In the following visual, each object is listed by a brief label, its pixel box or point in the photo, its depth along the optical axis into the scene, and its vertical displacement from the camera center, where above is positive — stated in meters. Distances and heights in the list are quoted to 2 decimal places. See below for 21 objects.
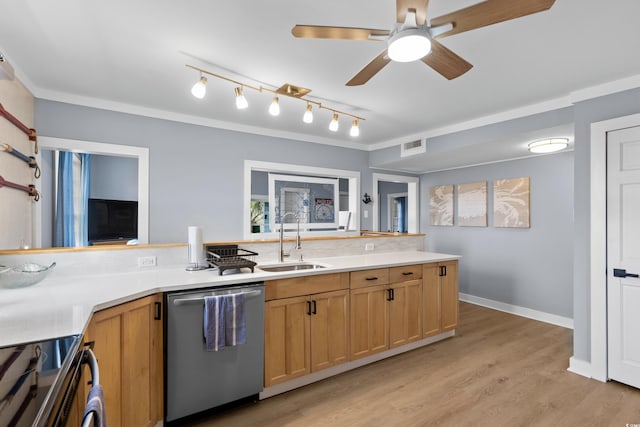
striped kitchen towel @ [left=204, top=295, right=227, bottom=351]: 2.03 -0.71
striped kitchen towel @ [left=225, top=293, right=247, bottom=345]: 2.09 -0.72
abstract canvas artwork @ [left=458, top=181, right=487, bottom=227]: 4.80 +0.16
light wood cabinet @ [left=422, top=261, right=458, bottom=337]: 3.24 -0.89
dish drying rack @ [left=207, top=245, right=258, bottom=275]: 2.32 -0.36
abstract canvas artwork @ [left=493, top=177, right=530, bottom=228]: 4.32 +0.17
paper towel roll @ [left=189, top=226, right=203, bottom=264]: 2.49 -0.26
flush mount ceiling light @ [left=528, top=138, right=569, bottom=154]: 3.36 +0.76
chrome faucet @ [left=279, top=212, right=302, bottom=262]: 2.99 -0.32
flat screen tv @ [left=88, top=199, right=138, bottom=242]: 4.25 -0.09
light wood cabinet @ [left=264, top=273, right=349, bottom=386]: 2.33 -0.88
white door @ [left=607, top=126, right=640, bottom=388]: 2.45 -0.31
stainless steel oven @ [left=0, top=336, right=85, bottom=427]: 0.68 -0.44
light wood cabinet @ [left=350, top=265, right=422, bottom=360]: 2.75 -0.88
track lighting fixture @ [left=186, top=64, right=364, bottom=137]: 2.23 +1.08
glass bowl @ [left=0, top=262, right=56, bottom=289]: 1.77 -0.37
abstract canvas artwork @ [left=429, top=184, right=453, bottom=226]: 5.29 +0.16
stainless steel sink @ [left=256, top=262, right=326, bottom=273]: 2.87 -0.50
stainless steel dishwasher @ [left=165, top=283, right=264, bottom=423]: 1.97 -0.97
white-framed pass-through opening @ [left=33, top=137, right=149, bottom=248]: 2.81 +0.41
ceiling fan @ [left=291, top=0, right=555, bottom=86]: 1.30 +0.86
